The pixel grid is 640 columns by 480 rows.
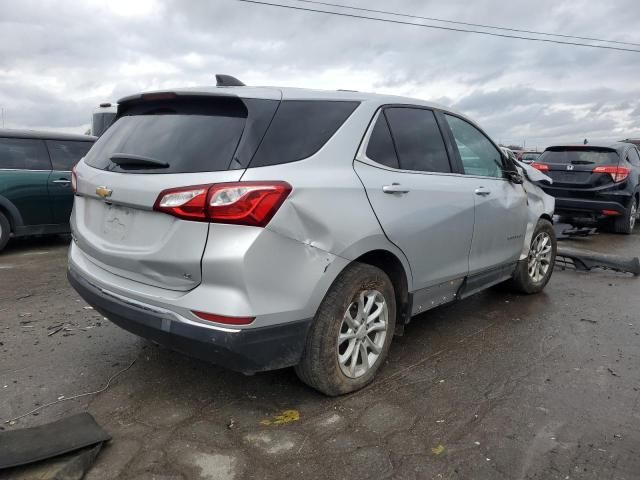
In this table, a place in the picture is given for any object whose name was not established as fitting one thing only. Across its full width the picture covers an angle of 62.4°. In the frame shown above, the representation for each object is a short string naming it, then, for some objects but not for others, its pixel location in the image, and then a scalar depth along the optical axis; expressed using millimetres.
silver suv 2467
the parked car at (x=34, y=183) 6768
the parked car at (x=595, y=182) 9047
